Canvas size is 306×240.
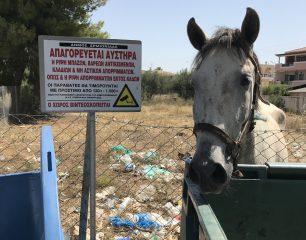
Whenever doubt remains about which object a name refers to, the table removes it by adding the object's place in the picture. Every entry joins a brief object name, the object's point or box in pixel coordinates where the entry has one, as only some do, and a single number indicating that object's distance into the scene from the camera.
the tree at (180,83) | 31.35
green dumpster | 1.55
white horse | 1.58
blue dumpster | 1.48
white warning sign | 1.87
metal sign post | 2.04
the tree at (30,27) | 12.39
